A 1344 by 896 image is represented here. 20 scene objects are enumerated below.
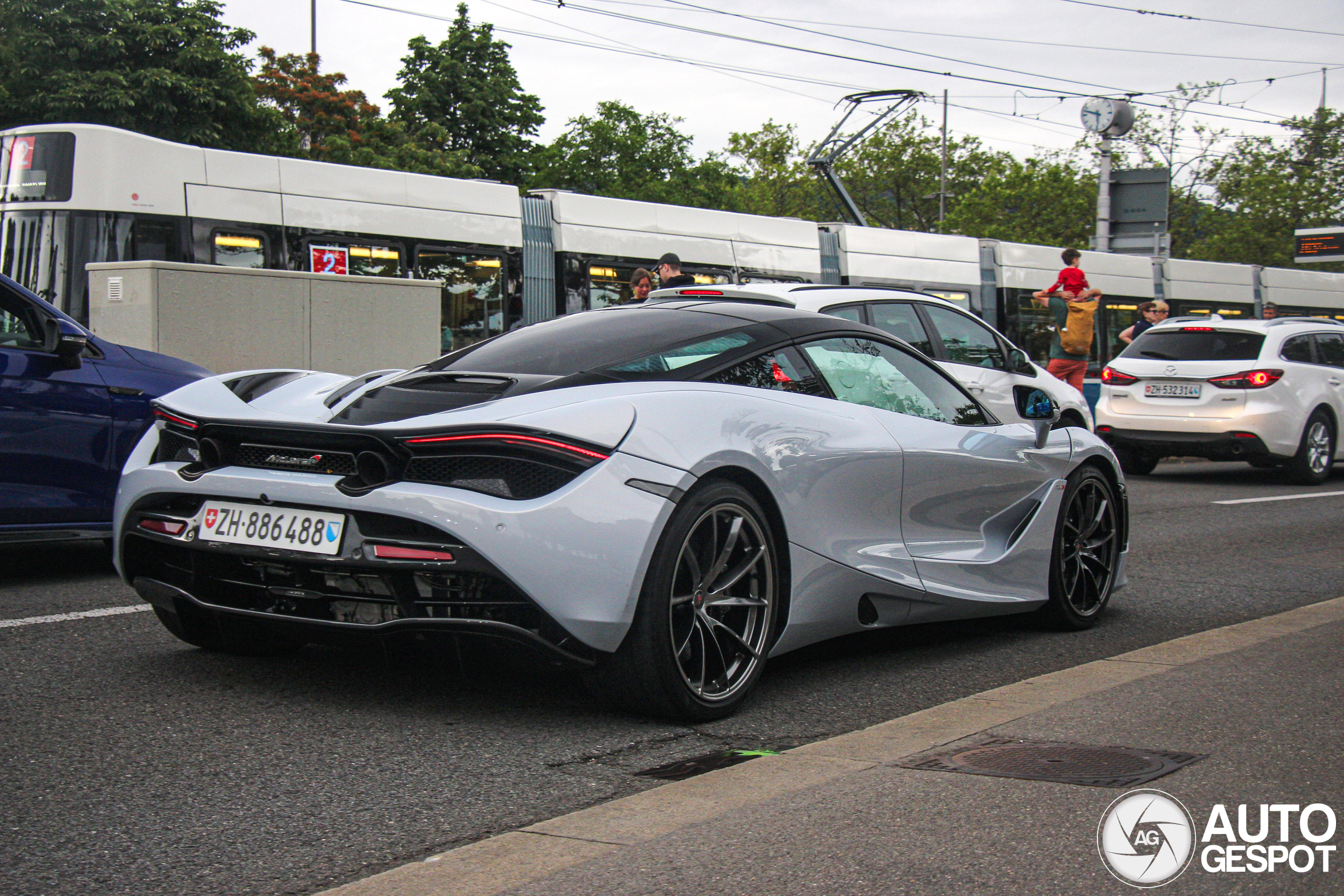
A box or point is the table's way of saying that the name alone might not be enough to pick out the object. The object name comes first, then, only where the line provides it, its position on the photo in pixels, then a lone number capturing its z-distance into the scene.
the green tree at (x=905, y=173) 62.62
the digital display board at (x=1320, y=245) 45.59
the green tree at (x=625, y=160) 61.34
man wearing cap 11.89
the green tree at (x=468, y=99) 56.66
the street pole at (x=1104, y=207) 27.03
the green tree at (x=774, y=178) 64.12
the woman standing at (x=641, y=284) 12.68
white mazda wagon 14.00
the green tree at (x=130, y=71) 35.94
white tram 13.62
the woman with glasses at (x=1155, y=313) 19.36
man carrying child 15.77
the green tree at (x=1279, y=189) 54.50
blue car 6.77
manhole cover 3.58
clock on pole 27.48
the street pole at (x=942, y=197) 57.75
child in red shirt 16.06
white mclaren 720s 3.91
